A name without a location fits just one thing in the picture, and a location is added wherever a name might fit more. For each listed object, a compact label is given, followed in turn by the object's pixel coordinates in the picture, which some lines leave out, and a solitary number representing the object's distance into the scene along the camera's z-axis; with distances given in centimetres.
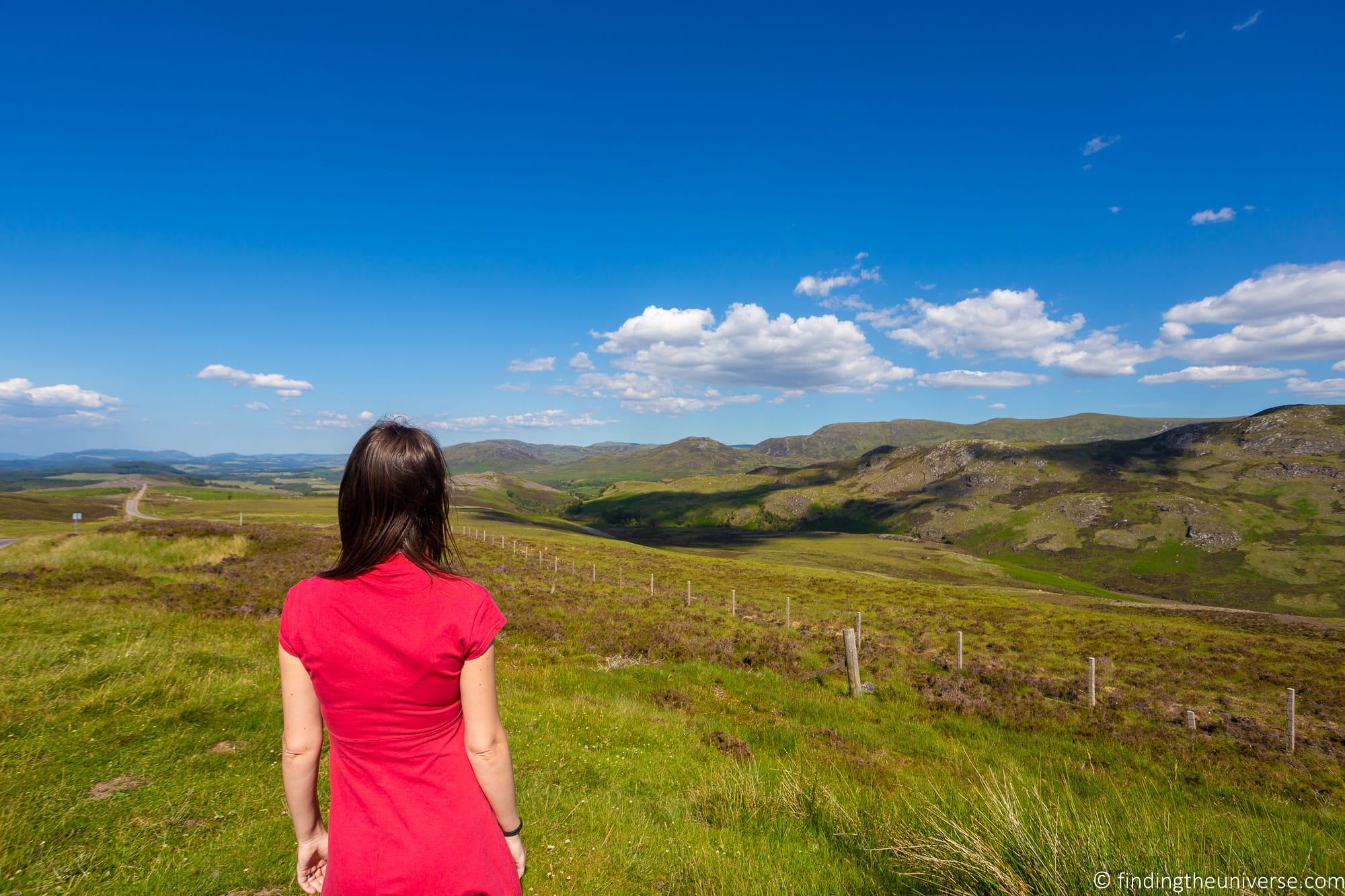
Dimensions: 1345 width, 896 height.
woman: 245
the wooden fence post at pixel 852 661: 1623
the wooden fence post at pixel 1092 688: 1806
